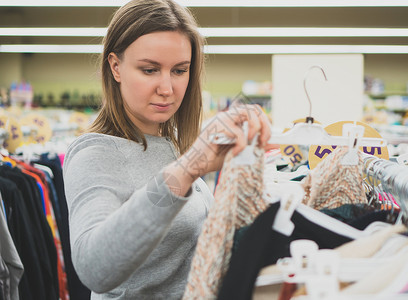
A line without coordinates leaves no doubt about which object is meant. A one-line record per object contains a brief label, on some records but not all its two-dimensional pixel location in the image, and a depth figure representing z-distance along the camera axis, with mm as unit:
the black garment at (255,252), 645
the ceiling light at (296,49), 6656
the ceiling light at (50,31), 5727
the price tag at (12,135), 2936
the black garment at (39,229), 1879
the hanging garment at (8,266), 1522
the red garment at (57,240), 2119
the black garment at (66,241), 2238
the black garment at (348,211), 867
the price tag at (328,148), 1376
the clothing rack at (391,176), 887
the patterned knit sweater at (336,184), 938
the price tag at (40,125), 3801
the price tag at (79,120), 6023
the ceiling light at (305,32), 5438
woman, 739
